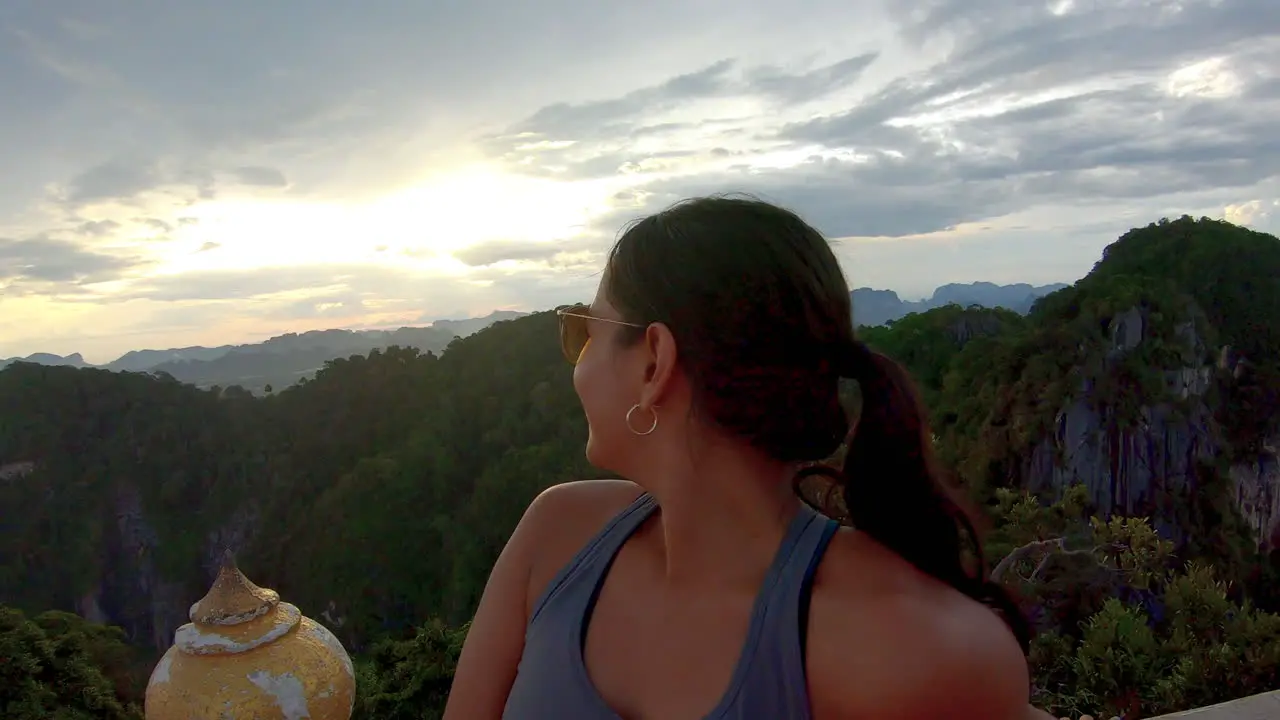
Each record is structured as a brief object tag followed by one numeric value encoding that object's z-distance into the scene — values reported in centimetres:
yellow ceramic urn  151
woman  98
